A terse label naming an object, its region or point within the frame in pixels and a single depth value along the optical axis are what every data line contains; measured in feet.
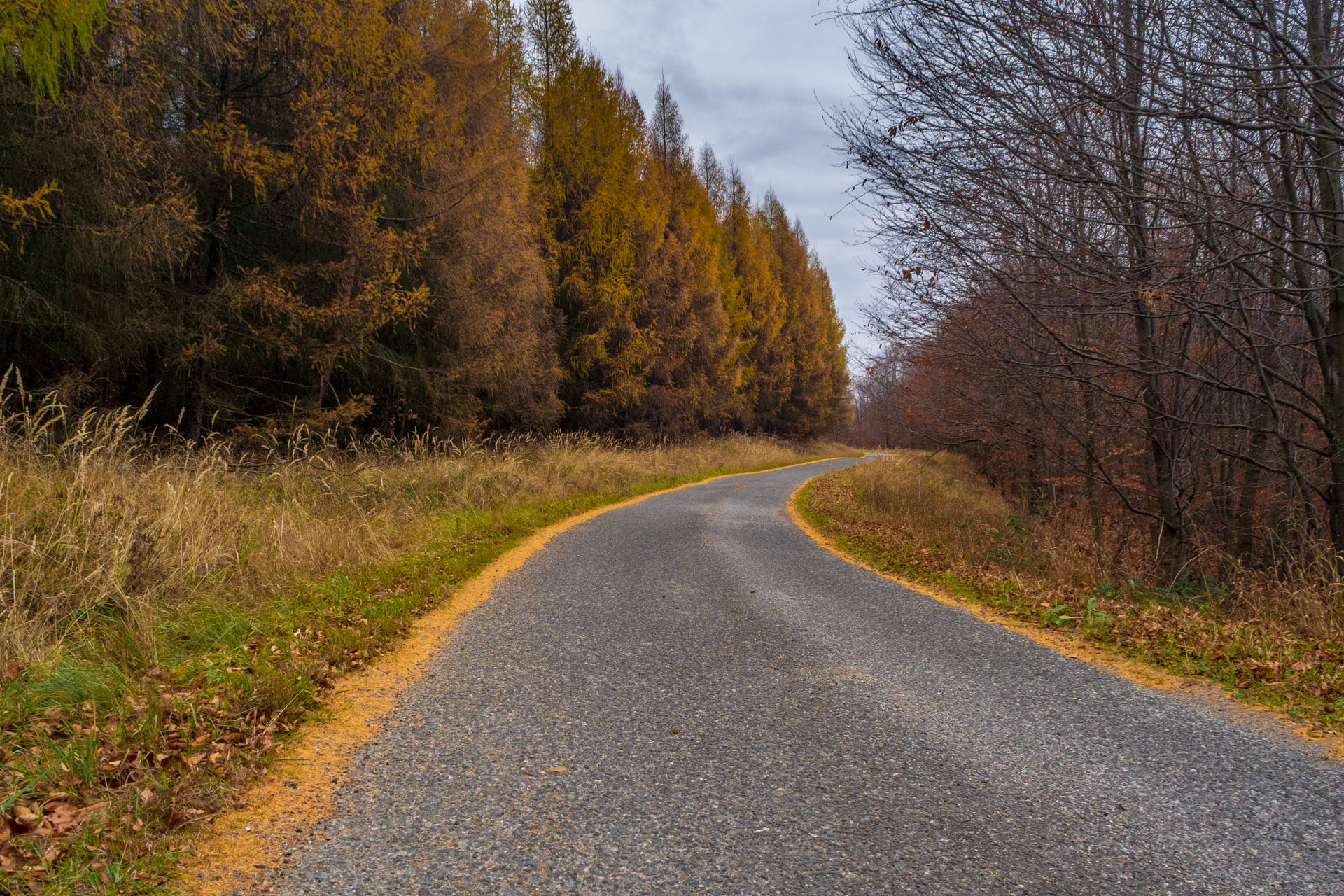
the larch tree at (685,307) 77.61
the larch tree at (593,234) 65.77
